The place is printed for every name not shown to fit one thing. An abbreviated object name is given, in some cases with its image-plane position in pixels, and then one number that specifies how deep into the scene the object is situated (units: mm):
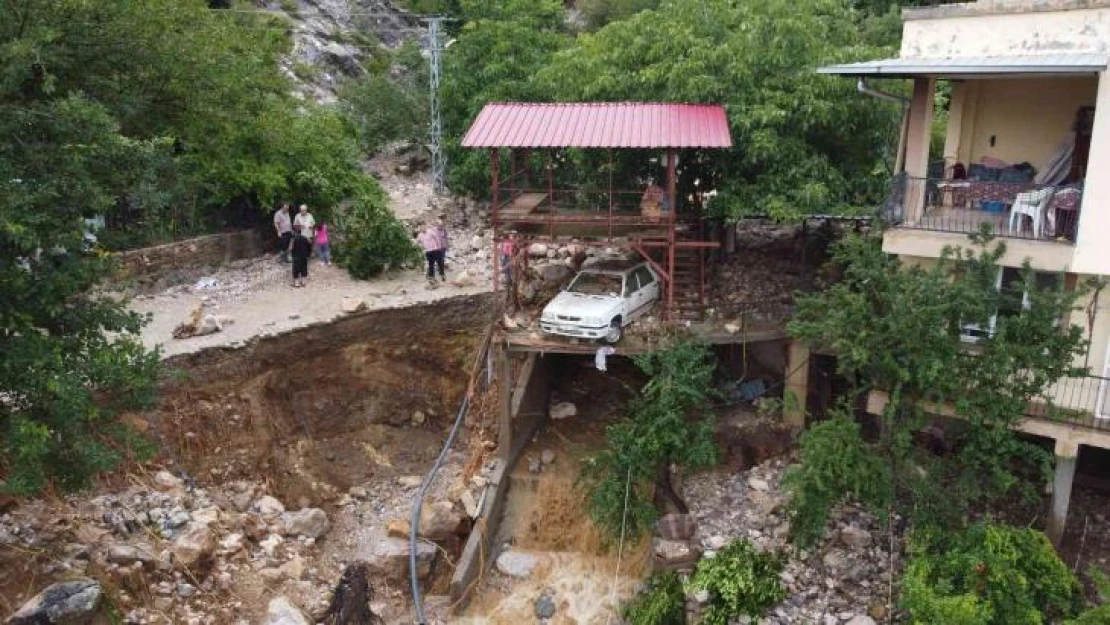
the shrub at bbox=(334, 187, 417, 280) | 21969
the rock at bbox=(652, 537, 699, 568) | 15555
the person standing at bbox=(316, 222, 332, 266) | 22922
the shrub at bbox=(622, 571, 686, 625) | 15047
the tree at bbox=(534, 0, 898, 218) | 17047
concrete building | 12484
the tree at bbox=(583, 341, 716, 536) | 16266
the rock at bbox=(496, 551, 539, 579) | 17406
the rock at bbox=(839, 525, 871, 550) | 14477
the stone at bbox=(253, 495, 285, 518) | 16828
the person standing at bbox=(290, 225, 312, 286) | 21438
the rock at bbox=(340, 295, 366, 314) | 19500
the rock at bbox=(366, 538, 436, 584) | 16938
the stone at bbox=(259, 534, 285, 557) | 15797
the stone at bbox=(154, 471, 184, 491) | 15797
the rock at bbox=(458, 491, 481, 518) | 17984
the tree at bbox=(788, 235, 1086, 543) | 12234
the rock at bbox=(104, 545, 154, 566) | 13641
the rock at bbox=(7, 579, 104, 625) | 11984
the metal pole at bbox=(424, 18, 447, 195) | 28844
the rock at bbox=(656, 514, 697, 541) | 16047
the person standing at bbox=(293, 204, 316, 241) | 21969
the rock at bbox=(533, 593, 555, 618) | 16422
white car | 17312
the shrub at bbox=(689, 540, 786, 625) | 13875
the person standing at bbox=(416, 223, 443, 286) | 21734
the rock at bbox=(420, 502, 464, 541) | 17812
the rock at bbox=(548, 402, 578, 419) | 20547
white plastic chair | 12953
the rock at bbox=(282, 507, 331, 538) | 16812
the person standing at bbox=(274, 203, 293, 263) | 22625
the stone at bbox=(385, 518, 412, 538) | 17578
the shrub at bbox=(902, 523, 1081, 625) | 11508
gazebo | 16609
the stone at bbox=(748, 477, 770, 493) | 16500
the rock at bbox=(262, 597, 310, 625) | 14070
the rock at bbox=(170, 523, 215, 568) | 14289
